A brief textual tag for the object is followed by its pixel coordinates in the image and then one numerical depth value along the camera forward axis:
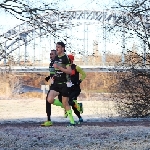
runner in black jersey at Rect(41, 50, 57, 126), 19.91
